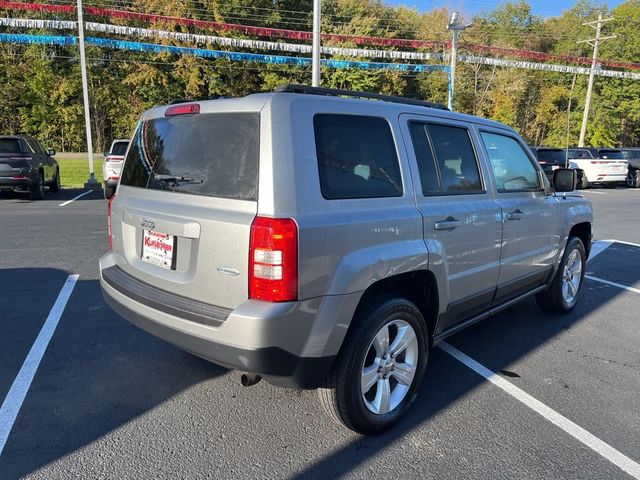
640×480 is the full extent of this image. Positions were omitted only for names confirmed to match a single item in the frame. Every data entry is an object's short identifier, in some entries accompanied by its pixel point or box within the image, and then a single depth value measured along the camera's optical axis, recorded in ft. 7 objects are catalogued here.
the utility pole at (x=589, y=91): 102.22
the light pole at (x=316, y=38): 48.37
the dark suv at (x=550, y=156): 64.39
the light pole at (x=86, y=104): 57.08
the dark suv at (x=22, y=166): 39.70
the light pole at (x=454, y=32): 71.82
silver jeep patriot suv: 7.74
